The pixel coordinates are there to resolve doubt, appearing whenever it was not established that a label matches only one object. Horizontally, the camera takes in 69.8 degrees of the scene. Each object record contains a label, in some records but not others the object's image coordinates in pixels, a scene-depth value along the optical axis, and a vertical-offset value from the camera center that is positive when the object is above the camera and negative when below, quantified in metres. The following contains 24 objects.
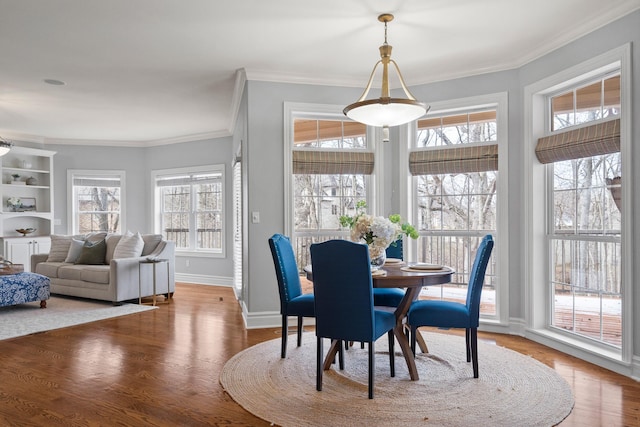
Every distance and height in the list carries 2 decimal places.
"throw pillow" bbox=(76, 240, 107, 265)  6.33 -0.54
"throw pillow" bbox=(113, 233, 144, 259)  6.12 -0.43
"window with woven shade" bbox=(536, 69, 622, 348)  3.47 +0.05
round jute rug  2.47 -1.10
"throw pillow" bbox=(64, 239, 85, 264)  6.50 -0.51
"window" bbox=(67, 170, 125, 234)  8.33 +0.27
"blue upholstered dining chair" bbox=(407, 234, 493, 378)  3.08 -0.67
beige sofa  5.78 -0.75
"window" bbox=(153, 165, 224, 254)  7.77 +0.14
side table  5.93 -0.76
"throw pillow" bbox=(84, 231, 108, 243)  6.60 -0.32
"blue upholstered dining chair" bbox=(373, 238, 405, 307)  3.75 -0.68
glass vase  3.31 -0.31
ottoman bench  5.26 -0.87
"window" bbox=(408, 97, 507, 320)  4.52 +0.24
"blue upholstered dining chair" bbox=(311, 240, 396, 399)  2.70 -0.49
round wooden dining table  2.91 -0.44
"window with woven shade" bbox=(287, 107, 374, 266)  4.88 +0.43
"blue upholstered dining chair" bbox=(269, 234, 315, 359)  3.46 -0.60
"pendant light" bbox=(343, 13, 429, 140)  3.17 +0.75
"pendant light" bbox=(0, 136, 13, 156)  6.14 +0.93
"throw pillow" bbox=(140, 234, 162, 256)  6.44 -0.38
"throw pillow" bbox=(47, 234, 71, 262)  6.70 -0.51
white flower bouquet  3.27 -0.13
